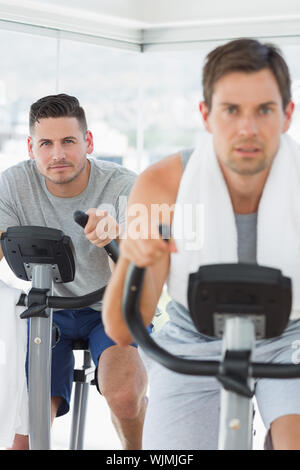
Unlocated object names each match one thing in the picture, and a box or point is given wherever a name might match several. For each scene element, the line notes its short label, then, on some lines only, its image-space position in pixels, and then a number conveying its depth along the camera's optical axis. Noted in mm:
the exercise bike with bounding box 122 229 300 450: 1652
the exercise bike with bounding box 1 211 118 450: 2169
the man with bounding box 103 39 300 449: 1892
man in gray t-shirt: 2581
